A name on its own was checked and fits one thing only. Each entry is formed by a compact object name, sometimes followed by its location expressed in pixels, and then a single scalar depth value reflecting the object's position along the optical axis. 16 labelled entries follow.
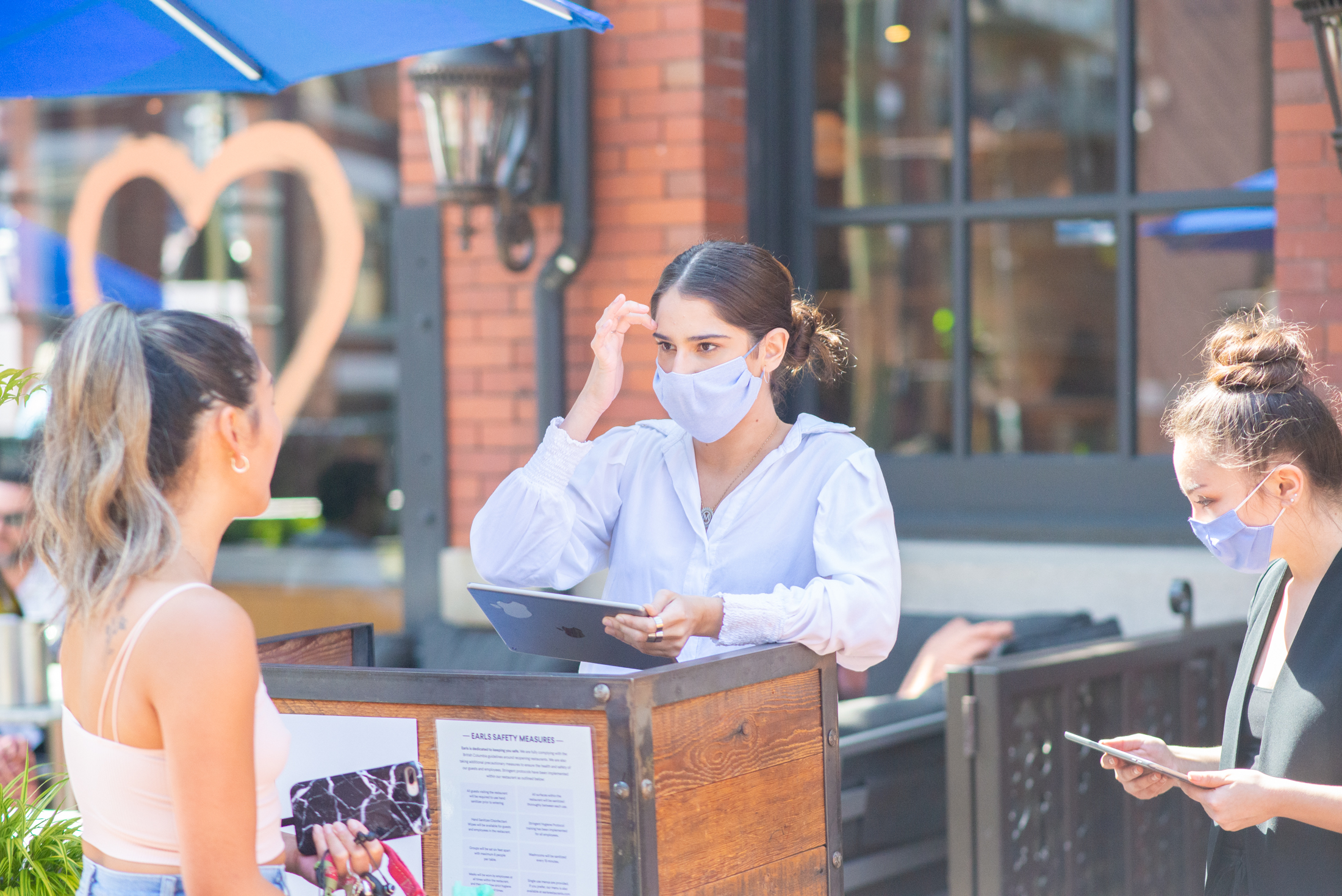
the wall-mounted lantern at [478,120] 8.44
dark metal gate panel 6.12
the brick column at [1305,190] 7.28
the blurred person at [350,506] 12.60
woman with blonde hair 2.83
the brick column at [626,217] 8.63
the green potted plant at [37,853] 4.32
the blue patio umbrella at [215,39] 4.82
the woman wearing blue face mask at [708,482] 4.17
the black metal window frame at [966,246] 8.45
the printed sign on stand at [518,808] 3.39
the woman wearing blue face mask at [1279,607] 3.75
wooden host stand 3.33
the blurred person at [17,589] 6.82
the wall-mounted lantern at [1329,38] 6.31
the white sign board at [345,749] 3.61
